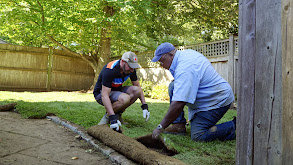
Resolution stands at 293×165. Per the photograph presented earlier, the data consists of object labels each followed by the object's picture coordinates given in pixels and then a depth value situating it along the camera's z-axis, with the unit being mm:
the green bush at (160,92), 10082
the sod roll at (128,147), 2166
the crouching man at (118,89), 3728
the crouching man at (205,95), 3186
